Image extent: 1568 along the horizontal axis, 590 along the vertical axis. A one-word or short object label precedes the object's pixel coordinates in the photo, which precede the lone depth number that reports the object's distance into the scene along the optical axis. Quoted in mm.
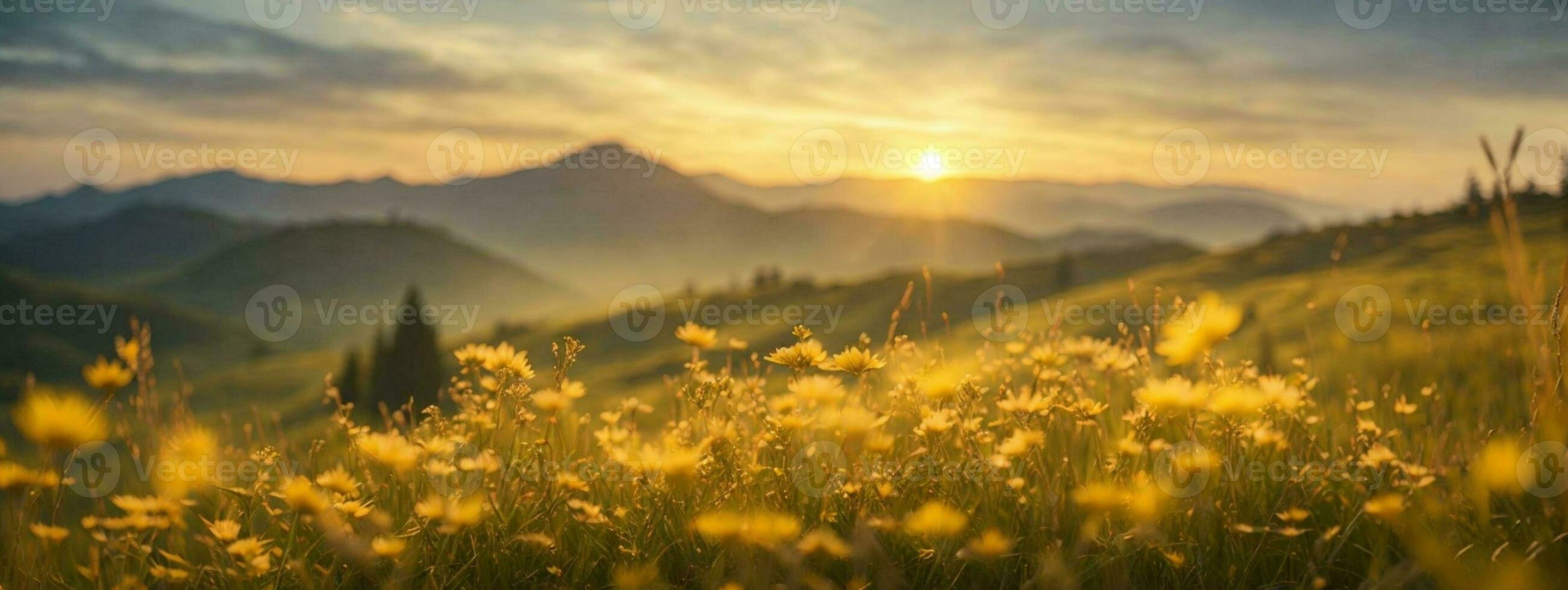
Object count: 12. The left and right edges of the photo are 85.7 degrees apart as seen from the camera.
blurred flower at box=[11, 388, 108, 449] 2068
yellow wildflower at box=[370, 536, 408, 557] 2516
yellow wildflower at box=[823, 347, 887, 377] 3168
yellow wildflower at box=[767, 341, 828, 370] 3191
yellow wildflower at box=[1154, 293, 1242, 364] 2381
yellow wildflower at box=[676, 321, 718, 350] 3643
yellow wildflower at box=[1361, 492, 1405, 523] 2459
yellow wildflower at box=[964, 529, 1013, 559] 2219
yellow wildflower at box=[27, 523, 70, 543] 2828
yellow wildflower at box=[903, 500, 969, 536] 2346
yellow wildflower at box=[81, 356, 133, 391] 2539
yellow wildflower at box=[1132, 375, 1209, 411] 2646
